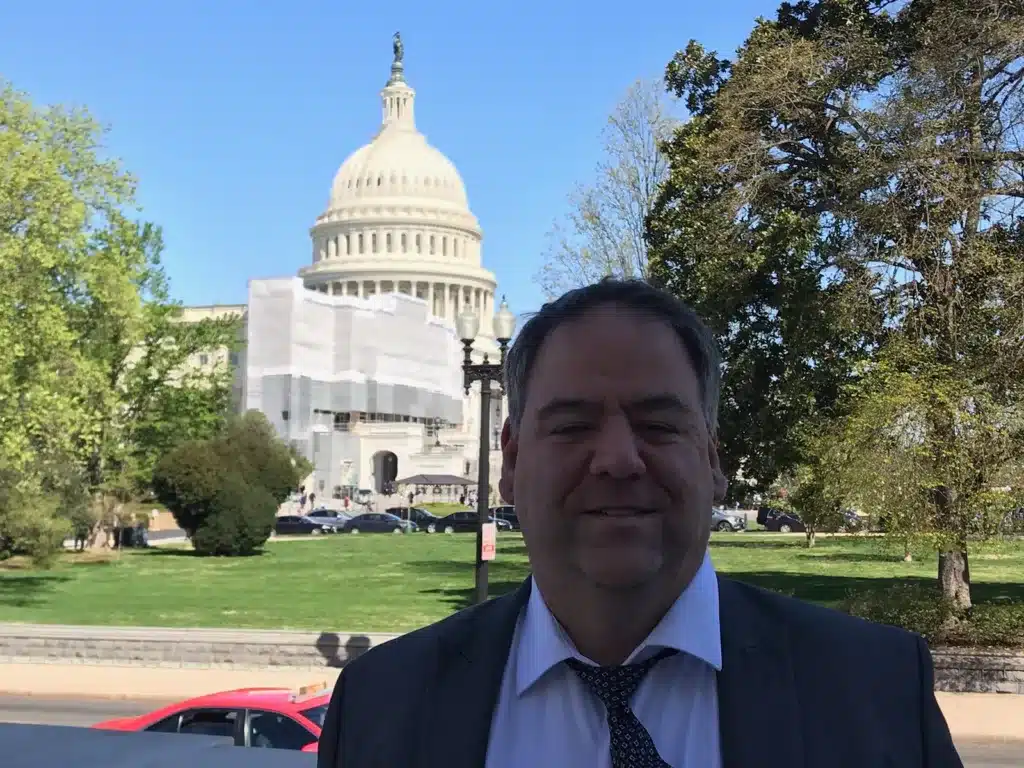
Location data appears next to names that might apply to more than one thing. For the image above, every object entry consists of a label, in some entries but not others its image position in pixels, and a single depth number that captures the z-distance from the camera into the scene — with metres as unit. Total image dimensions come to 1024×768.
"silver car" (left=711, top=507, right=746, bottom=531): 60.84
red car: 8.50
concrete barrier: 2.90
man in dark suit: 1.83
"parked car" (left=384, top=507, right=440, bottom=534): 58.90
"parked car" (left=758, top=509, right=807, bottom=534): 60.38
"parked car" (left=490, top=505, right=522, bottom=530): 59.25
